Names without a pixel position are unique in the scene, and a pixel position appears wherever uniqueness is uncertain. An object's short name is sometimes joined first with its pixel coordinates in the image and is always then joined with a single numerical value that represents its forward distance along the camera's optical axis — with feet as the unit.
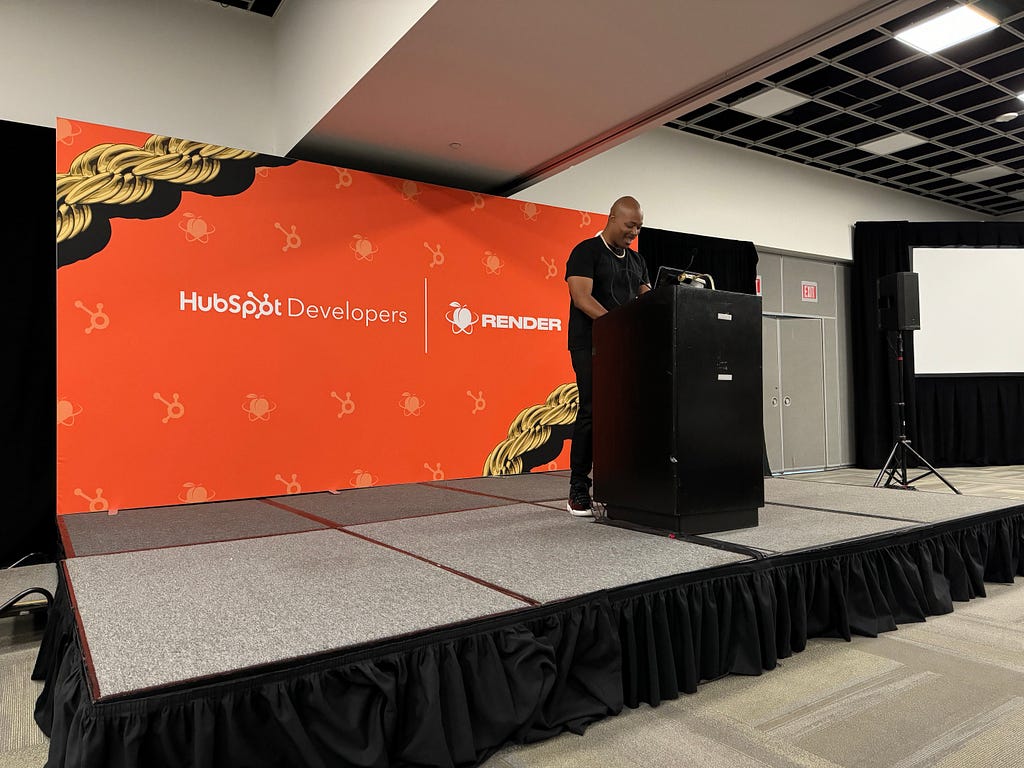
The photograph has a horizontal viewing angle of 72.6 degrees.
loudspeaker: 16.57
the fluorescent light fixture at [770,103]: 17.95
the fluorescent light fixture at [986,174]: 24.32
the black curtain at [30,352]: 12.12
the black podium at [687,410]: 7.79
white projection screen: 25.30
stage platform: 4.30
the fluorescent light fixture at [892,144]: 21.39
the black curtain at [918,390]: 25.23
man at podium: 9.46
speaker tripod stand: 15.57
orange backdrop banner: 11.98
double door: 23.53
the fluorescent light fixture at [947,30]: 14.73
